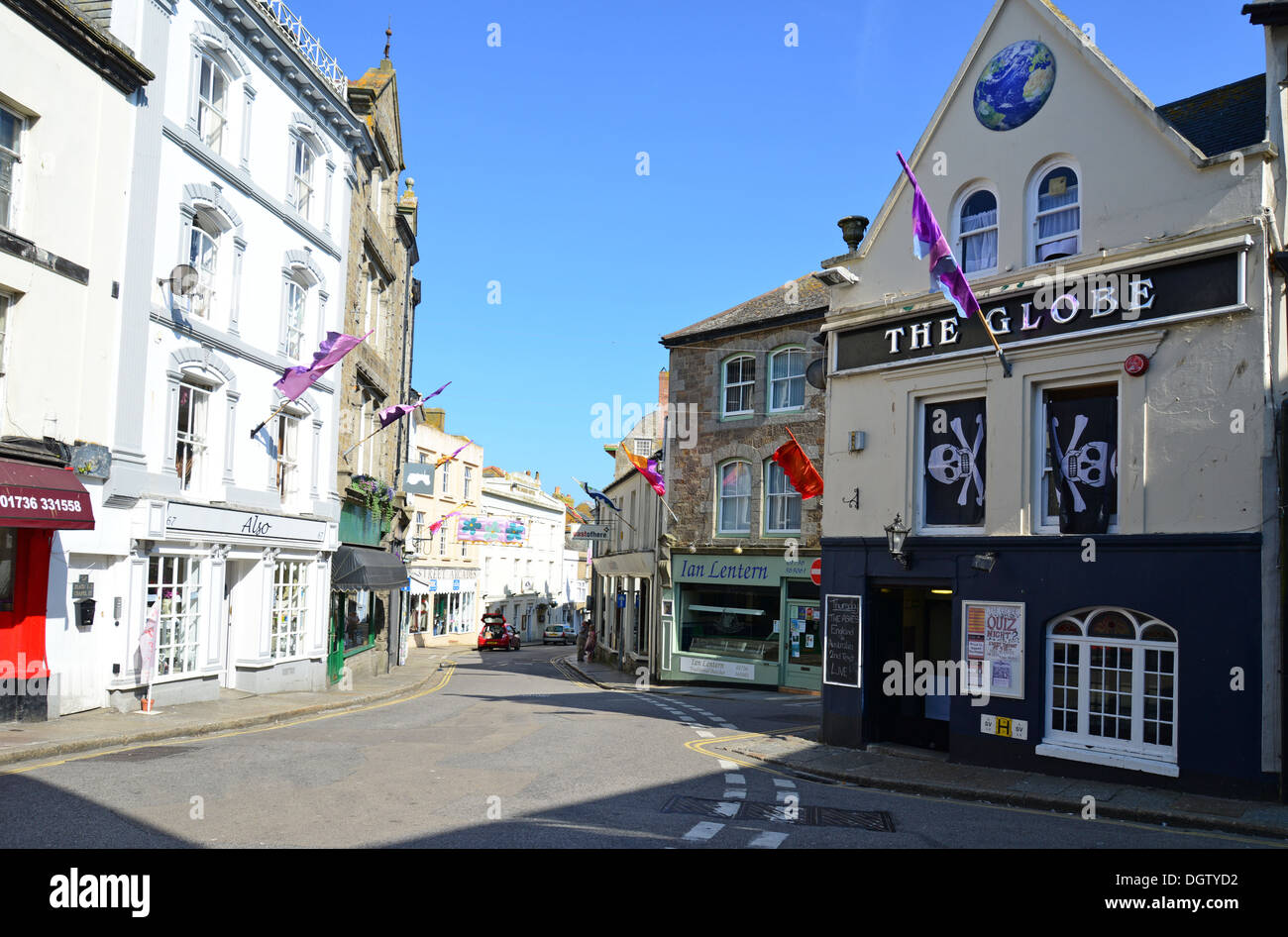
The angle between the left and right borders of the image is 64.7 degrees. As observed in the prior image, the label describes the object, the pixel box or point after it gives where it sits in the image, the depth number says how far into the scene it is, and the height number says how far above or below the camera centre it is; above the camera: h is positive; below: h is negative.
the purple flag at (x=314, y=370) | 20.05 +3.49
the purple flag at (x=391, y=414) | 25.38 +3.37
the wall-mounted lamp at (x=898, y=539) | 14.91 +0.36
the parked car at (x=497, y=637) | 50.50 -4.21
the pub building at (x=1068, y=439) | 11.68 +1.71
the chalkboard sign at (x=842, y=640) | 15.65 -1.21
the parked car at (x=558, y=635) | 63.84 -5.09
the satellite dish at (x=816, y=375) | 17.34 +3.24
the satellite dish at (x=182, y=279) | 17.53 +4.54
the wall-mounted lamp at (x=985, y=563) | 13.79 +0.05
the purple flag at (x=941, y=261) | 13.23 +3.95
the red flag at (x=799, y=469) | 22.83 +2.08
